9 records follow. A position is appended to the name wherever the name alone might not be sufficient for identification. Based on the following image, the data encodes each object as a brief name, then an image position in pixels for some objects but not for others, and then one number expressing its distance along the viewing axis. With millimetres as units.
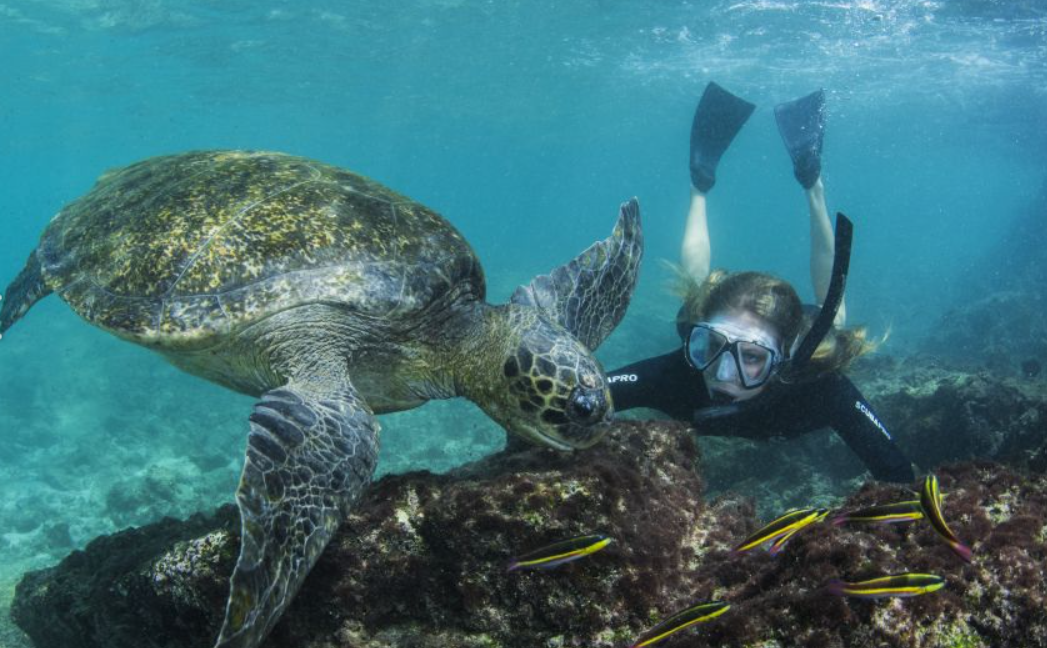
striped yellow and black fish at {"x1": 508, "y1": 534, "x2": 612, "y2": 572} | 532
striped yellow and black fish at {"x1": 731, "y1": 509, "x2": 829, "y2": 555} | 553
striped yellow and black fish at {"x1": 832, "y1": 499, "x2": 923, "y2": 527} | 550
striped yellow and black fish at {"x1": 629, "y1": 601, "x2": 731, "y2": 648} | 486
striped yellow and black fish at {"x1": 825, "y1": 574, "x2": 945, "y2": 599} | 471
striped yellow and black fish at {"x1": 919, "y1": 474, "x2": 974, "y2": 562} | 516
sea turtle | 721
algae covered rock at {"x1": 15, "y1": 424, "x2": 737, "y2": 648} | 607
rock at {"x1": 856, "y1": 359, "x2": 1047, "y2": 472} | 1446
